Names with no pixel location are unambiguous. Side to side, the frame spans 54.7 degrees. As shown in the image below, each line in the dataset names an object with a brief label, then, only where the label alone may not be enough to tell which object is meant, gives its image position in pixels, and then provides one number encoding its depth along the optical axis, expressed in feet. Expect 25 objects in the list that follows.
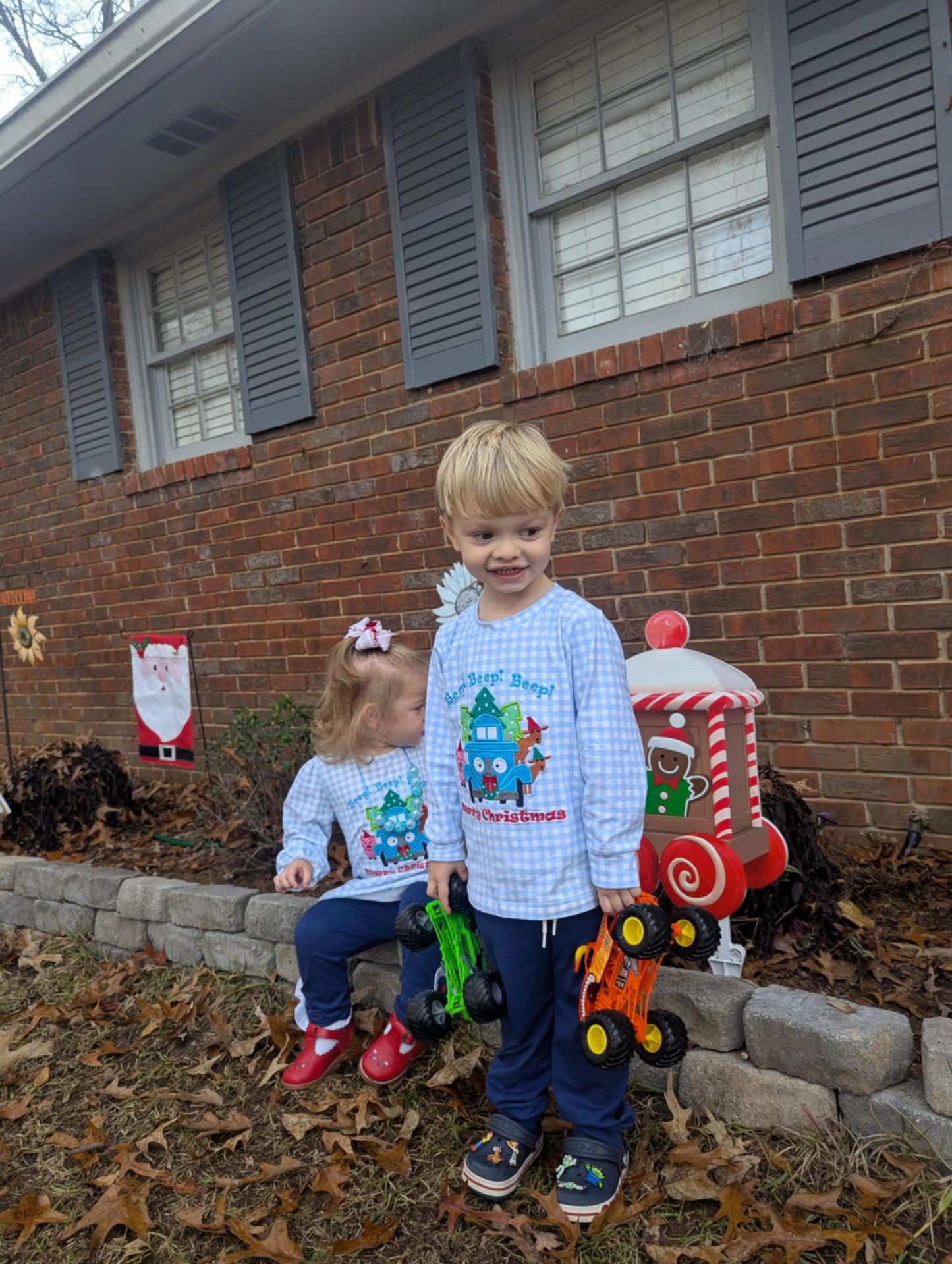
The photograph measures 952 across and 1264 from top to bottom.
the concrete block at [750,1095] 6.68
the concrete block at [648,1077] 7.40
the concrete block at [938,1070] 6.08
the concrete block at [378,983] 9.32
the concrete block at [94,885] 12.44
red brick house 10.31
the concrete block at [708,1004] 7.13
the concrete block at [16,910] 13.75
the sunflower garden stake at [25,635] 21.31
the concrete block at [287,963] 10.22
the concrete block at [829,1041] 6.42
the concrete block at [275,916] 10.34
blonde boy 6.30
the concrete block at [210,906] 10.89
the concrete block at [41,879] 13.25
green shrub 12.93
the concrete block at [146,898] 11.76
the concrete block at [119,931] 12.18
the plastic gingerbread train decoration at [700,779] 7.10
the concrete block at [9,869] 14.06
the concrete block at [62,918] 12.85
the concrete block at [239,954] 10.61
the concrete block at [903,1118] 6.12
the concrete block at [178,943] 11.35
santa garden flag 16.80
